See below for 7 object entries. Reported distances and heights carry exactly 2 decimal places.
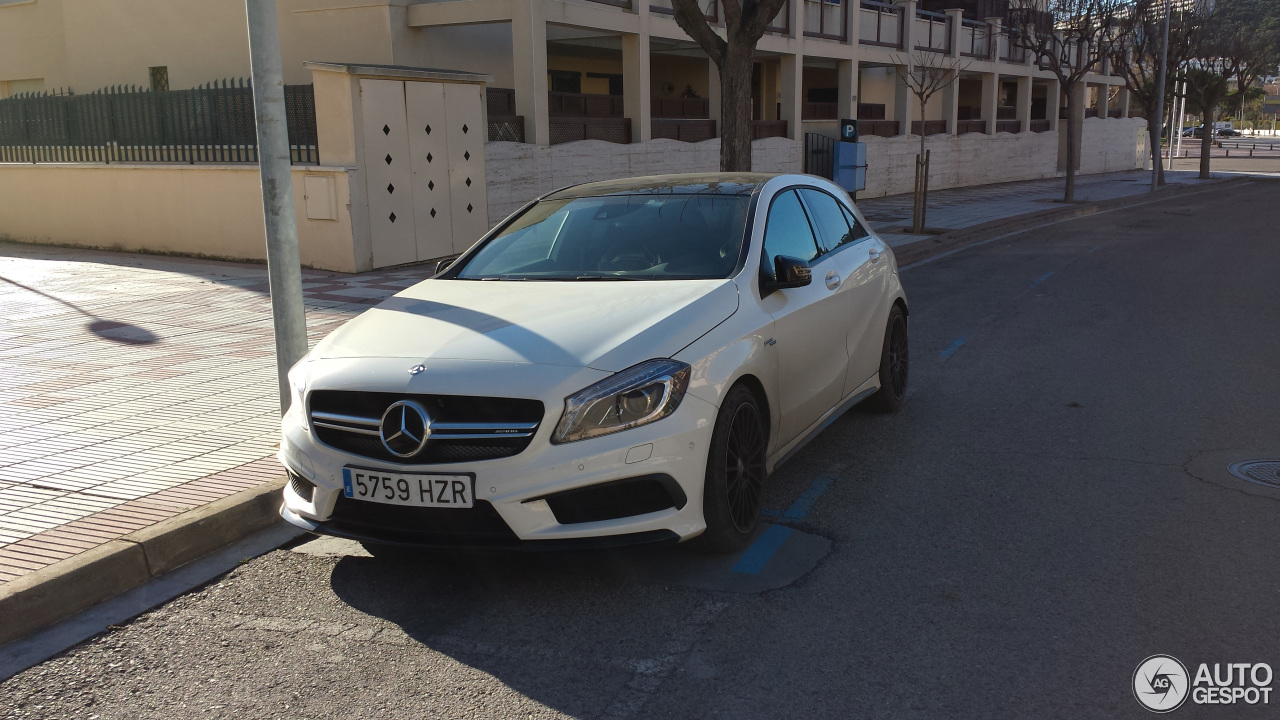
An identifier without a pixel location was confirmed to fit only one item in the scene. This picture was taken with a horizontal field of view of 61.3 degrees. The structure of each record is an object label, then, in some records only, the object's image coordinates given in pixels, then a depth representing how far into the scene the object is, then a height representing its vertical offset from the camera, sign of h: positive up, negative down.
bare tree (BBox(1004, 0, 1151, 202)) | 29.08 +3.57
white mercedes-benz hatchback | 3.99 -0.92
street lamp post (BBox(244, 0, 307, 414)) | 5.94 -0.17
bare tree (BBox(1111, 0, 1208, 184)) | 37.00 +3.25
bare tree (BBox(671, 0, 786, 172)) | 14.68 +1.31
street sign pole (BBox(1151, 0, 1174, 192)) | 33.65 +1.42
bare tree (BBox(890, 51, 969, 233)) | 28.47 +2.20
